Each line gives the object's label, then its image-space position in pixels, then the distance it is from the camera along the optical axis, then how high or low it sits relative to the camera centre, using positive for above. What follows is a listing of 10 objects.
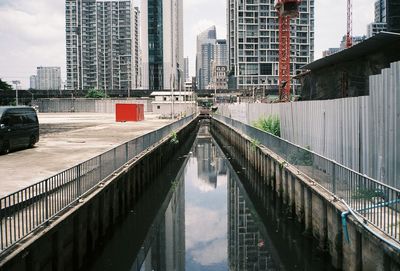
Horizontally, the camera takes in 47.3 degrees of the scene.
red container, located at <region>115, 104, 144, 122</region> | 72.00 +1.27
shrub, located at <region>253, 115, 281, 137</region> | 34.16 -0.49
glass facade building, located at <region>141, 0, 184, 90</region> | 185.73 +24.42
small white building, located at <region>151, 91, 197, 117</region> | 105.88 +3.85
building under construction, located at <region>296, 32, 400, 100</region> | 25.75 +3.64
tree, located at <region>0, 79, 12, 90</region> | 177.95 +14.16
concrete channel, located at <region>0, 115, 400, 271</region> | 9.86 -3.08
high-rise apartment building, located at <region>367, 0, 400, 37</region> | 118.31 +29.01
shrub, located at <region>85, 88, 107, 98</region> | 171.88 +10.29
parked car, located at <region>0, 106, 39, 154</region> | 24.86 -0.37
